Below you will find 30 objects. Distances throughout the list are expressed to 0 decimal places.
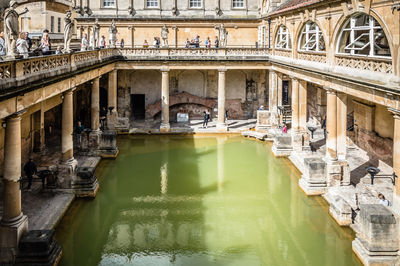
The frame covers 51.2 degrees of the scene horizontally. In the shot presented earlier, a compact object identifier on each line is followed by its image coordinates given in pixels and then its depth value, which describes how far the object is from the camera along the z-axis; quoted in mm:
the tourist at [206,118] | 35969
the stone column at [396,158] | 14194
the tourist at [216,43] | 36553
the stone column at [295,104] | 27531
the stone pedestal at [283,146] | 27781
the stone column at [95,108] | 27891
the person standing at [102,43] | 31591
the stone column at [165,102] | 34625
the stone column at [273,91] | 34656
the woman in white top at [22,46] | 14984
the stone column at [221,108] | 35094
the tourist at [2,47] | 15100
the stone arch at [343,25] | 14992
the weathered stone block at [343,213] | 16656
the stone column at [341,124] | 20484
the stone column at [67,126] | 20281
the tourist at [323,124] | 33175
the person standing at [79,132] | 27030
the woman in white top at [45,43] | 18078
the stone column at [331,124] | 20672
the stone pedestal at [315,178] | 20500
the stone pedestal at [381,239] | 13570
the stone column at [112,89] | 33656
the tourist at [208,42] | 35781
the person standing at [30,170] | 19422
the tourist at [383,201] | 15686
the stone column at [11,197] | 13289
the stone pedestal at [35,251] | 13086
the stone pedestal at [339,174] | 20312
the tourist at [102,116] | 33006
